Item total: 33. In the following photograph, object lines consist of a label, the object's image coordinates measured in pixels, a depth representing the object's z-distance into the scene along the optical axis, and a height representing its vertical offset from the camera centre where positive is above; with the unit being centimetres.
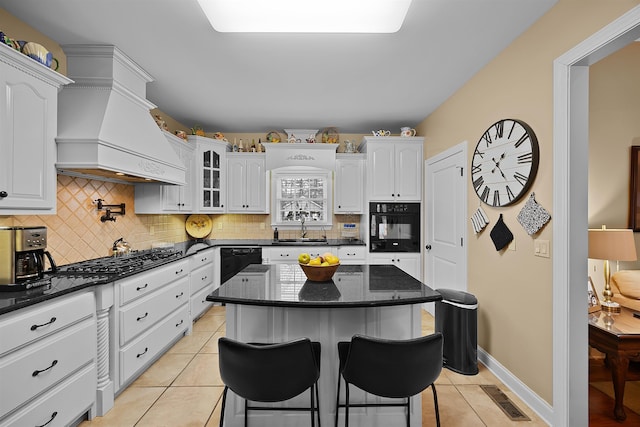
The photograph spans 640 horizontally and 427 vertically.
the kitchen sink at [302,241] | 451 -42
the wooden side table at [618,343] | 193 -82
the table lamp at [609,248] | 227 -26
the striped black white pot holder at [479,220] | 282 -6
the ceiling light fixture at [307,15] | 169 +111
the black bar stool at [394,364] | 138 -68
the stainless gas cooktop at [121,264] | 230 -43
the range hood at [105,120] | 220 +72
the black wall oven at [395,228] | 441 -21
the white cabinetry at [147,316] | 228 -87
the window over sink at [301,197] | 471 +24
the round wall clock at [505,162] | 224 +40
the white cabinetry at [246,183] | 477 +45
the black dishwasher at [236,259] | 445 -65
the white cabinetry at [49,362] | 149 -80
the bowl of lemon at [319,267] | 200 -34
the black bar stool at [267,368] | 135 -68
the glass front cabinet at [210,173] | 439 +57
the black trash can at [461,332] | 262 -100
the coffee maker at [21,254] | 177 -24
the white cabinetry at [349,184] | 470 +43
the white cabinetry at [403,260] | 438 -65
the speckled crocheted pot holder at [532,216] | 212 -2
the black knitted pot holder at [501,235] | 248 -18
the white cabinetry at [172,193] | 360 +23
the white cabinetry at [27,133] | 174 +47
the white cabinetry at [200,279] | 367 -83
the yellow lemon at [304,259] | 205 -30
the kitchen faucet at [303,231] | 496 -29
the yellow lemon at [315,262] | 203 -32
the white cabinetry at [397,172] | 442 +58
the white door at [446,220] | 328 -8
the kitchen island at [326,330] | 186 -69
